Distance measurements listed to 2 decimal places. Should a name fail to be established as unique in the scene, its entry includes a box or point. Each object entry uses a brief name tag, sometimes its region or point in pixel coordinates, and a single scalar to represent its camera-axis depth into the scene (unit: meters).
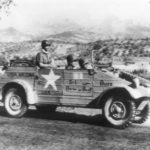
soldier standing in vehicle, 11.16
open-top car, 9.72
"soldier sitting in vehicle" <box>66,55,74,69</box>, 10.81
